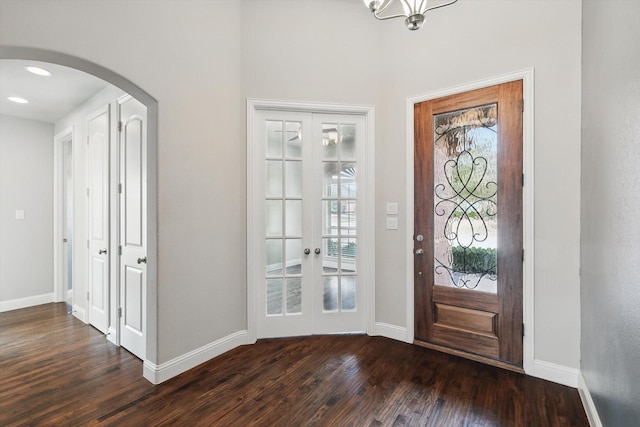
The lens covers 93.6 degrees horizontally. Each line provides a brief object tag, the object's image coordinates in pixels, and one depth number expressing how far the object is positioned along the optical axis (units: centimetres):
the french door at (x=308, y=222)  298
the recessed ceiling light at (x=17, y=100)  347
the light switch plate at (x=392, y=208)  296
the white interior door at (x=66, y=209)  438
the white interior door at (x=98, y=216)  314
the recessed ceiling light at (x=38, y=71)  279
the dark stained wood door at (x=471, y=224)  240
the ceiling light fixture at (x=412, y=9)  144
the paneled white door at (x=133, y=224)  261
